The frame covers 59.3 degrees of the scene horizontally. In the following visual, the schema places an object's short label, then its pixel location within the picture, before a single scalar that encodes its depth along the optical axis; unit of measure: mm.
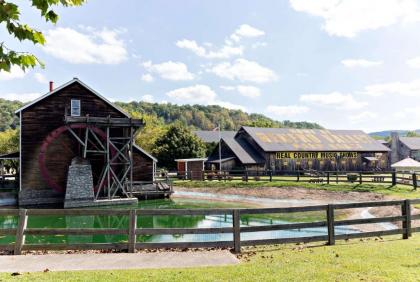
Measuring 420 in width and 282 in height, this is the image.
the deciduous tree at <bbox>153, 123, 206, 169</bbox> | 50469
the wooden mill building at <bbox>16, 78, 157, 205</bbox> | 27688
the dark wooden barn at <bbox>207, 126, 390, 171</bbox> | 46438
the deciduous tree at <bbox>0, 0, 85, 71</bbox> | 4320
